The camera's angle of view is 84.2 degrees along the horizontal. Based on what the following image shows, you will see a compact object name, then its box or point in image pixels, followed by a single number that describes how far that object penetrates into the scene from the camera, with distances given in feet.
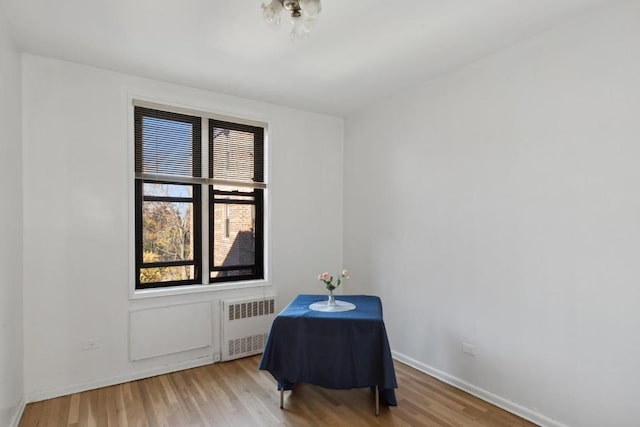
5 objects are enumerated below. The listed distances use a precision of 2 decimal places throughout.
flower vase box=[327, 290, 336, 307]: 10.02
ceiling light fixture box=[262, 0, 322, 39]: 5.57
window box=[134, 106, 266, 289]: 11.61
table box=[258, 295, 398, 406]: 8.77
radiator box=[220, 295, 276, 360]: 12.42
